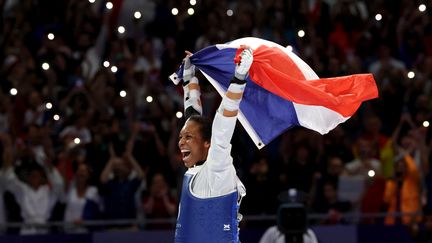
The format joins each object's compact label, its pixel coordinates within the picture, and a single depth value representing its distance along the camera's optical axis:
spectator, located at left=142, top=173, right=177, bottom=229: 14.52
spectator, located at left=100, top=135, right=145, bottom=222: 14.45
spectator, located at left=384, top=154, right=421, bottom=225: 14.79
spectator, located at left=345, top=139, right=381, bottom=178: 14.92
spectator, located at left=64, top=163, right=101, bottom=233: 14.41
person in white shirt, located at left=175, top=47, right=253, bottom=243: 7.96
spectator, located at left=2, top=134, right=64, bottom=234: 14.25
